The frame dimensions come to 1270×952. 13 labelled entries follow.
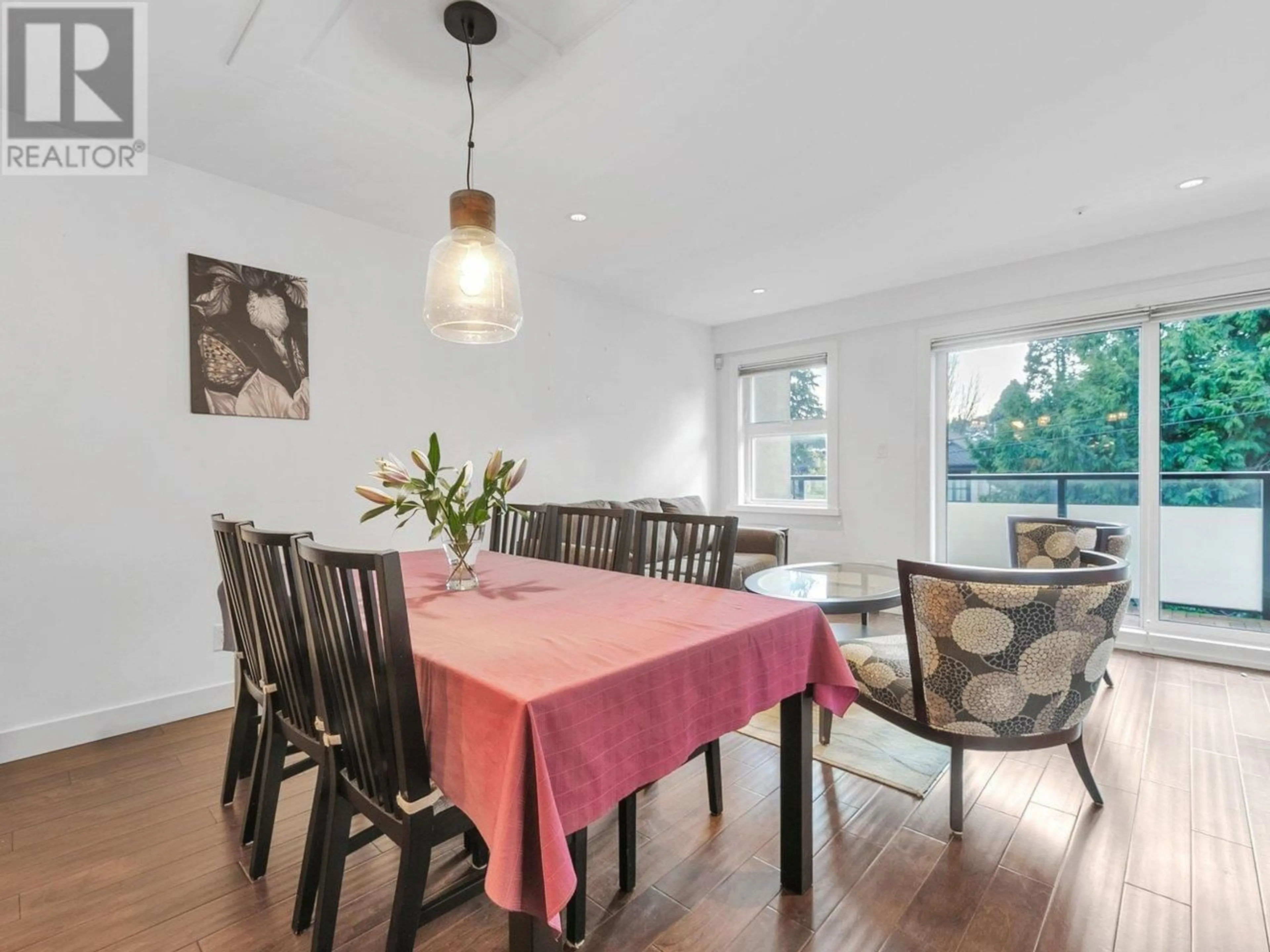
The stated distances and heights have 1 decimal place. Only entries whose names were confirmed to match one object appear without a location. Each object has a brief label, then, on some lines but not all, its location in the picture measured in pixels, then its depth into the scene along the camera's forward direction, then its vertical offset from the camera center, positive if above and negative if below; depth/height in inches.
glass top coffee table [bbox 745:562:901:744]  91.7 -21.3
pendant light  67.2 +25.7
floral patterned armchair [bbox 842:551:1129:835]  62.1 -19.9
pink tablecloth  35.6 -16.5
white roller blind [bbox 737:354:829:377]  191.3 +38.3
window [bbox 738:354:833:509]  194.4 +14.8
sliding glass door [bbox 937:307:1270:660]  127.9 +5.6
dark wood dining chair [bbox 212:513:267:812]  62.1 -22.3
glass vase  71.2 -10.8
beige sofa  159.5 -20.6
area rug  82.2 -42.8
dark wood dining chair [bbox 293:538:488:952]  40.6 -19.5
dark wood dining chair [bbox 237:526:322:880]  52.6 -19.9
